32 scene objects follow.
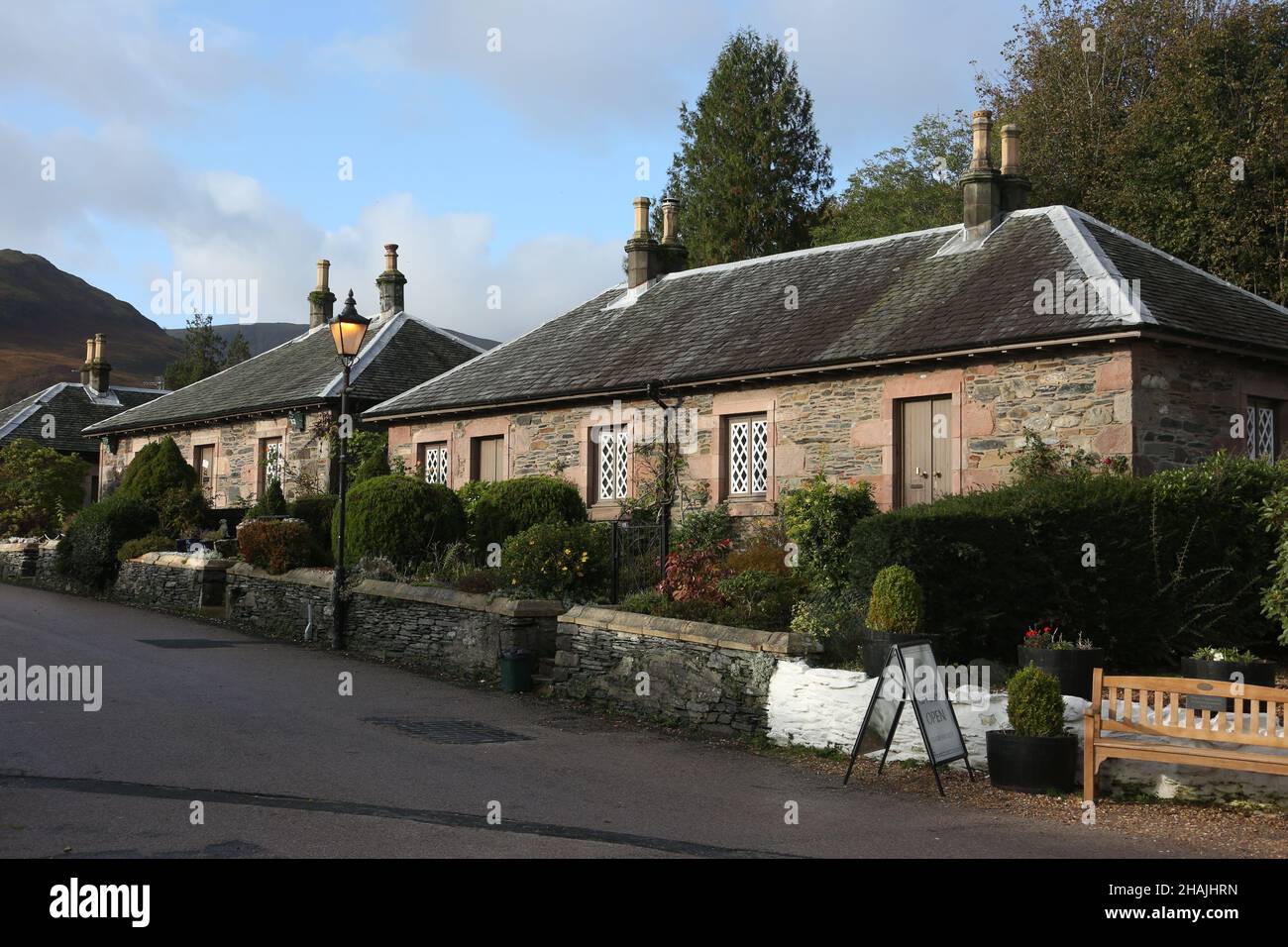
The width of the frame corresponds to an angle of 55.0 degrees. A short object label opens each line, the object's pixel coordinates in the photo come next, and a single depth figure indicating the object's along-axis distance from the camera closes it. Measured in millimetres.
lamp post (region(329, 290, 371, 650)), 16078
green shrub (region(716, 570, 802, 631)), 12820
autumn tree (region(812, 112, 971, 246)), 36969
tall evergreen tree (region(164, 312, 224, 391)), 56781
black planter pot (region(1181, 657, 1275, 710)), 10266
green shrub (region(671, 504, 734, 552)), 17516
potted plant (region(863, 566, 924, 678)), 10703
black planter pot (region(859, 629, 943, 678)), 10609
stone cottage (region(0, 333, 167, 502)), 42188
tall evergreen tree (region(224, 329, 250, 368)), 59719
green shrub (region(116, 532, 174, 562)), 22625
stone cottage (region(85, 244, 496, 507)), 27984
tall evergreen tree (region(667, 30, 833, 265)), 40875
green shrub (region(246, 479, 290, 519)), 25572
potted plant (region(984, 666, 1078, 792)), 9344
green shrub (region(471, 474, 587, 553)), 19219
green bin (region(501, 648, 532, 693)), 13922
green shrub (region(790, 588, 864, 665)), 11461
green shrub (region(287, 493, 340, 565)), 21344
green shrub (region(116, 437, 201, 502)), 26812
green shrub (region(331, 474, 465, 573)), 17891
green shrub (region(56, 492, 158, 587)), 22906
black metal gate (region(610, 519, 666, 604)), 15109
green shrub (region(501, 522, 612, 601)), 15336
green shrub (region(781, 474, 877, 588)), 14742
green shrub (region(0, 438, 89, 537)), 30078
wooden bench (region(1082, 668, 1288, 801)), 8453
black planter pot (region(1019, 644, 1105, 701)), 10664
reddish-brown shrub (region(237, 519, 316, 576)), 18766
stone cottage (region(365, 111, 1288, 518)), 15422
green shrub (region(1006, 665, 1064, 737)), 9416
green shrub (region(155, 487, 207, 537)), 24578
